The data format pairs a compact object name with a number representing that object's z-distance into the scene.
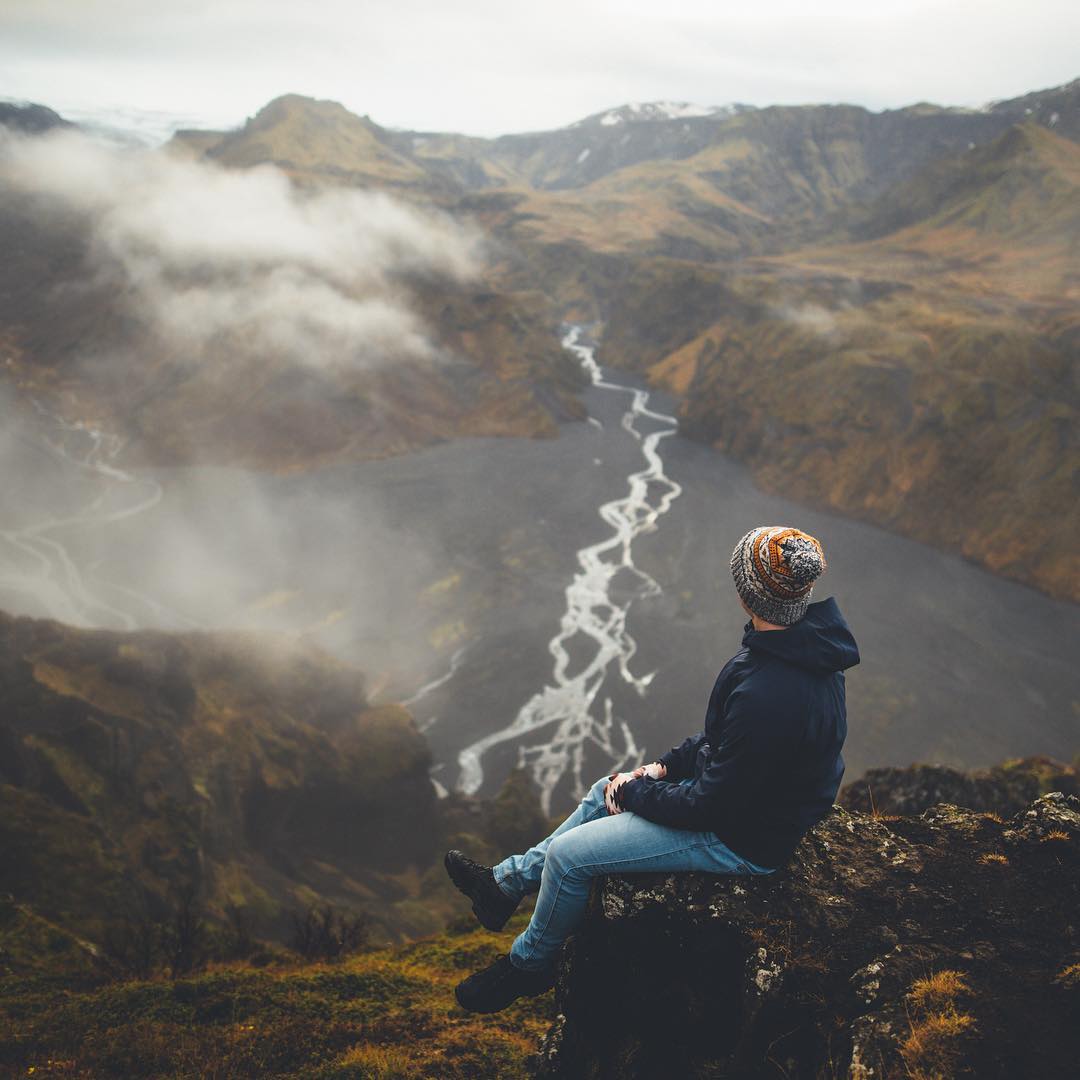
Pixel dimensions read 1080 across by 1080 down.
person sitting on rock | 4.79
